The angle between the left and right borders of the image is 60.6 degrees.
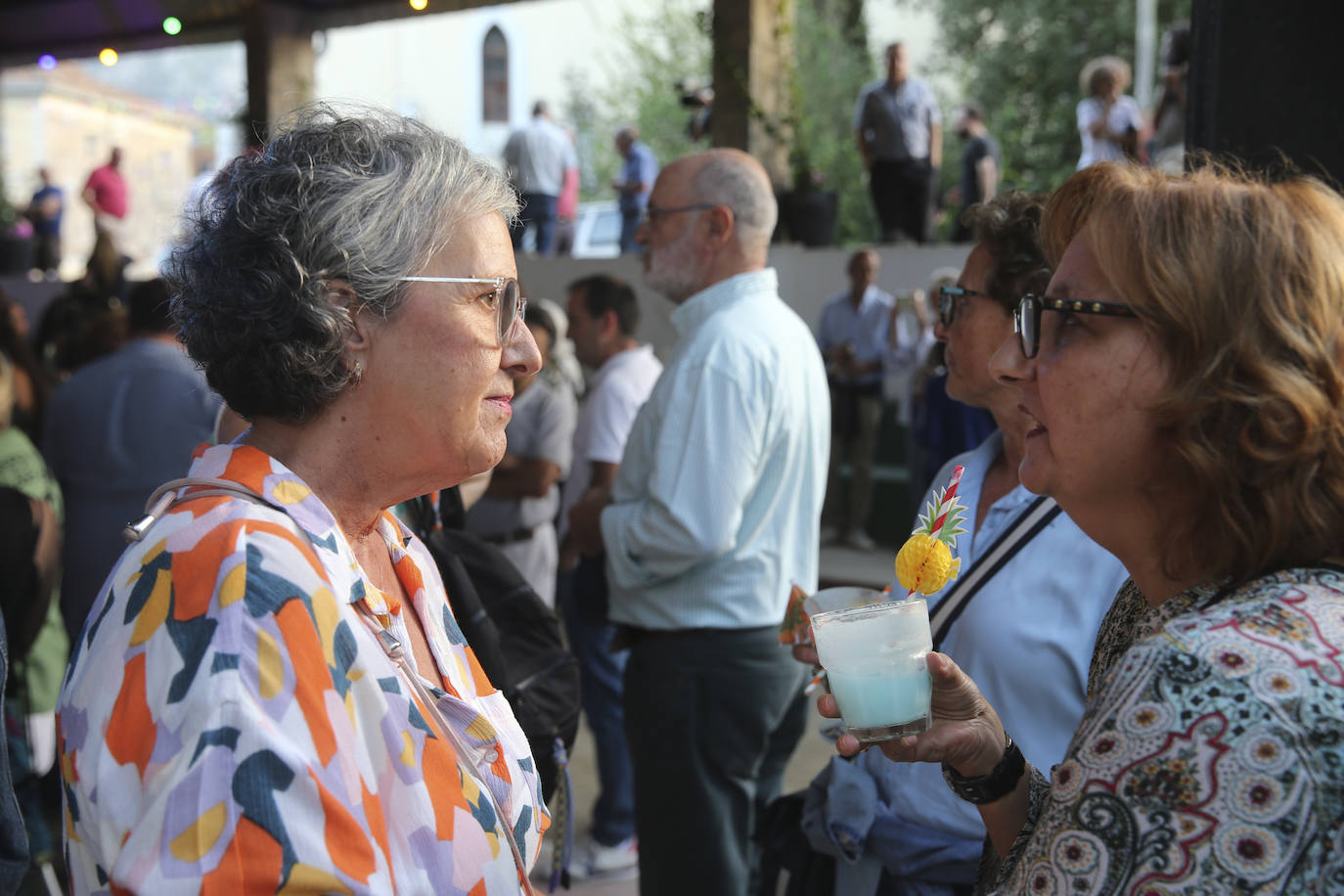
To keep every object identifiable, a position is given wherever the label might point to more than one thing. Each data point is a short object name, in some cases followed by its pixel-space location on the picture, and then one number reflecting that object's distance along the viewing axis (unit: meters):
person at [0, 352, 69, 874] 2.98
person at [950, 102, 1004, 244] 10.40
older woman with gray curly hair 1.11
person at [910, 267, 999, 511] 3.93
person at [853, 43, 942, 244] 9.63
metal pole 19.66
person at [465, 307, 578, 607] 4.37
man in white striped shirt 2.95
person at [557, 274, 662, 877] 4.25
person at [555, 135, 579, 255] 14.46
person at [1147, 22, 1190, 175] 8.24
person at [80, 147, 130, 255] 13.18
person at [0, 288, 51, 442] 4.90
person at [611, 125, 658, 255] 12.65
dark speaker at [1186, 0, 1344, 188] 2.38
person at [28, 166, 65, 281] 15.66
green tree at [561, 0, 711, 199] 26.78
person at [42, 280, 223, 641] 3.83
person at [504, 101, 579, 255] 12.08
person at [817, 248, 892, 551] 8.92
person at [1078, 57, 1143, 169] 9.10
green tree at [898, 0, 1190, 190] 21.34
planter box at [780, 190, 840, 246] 8.60
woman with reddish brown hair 0.98
